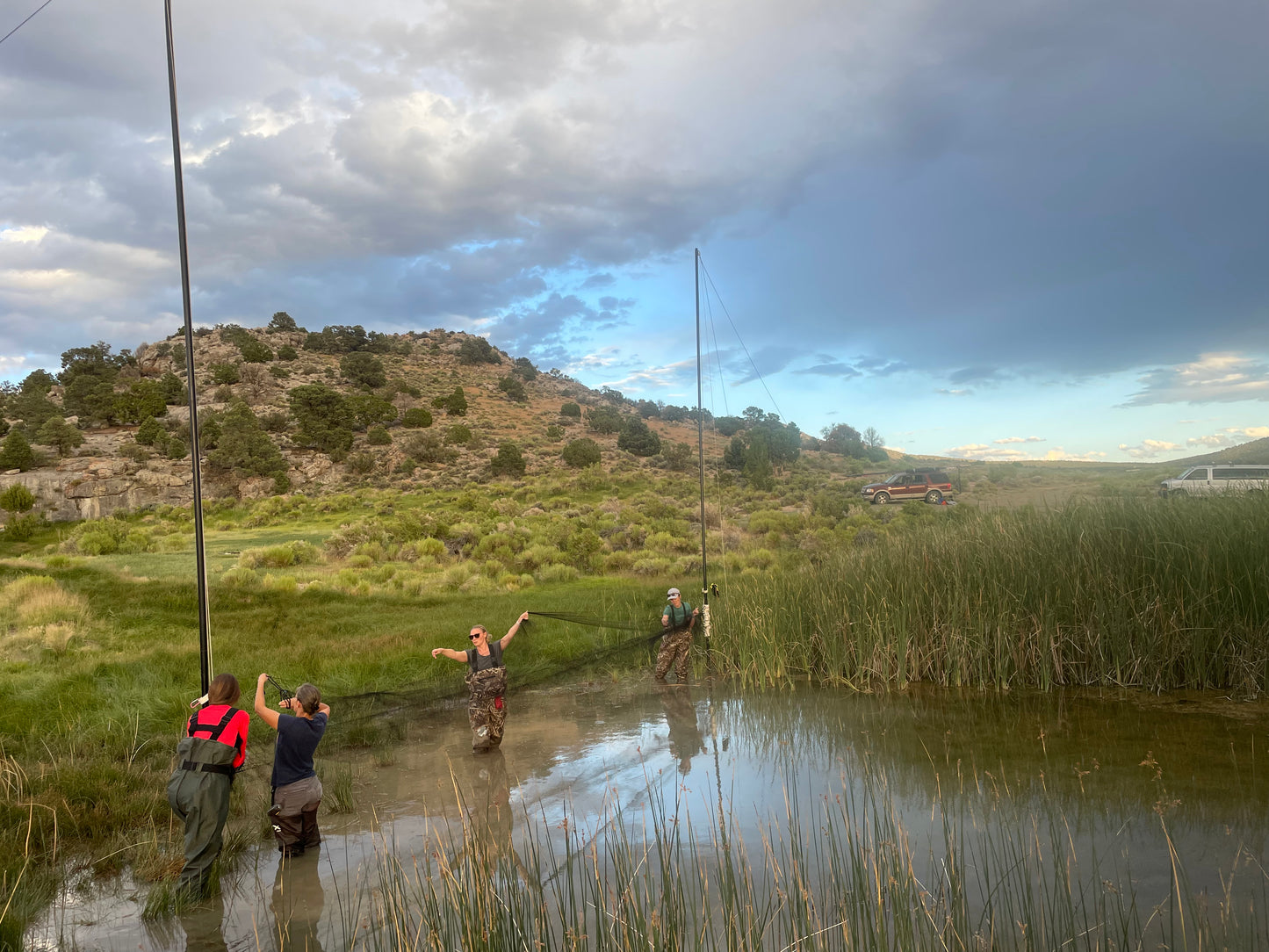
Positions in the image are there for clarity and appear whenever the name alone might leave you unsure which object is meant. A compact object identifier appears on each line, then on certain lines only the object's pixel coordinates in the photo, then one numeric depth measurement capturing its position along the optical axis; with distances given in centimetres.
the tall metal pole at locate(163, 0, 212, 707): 743
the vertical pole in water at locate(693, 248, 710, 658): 1481
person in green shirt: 1376
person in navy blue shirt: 690
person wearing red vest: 605
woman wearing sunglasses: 1012
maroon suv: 3878
